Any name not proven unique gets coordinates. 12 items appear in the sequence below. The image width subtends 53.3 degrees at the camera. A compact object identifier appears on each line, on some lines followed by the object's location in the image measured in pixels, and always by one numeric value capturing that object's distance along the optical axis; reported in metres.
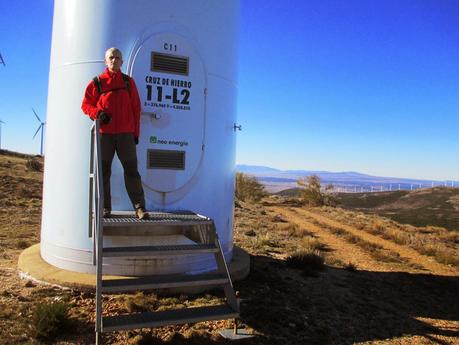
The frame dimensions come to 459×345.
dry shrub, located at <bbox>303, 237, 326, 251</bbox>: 12.57
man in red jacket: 5.62
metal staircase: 4.49
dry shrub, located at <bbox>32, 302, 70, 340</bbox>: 4.99
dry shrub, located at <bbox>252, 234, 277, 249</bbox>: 11.79
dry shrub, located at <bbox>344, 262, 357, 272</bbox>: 9.97
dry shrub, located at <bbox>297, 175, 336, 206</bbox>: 32.60
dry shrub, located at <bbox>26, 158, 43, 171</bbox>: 31.24
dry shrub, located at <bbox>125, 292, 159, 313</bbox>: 5.87
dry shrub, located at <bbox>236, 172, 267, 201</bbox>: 31.97
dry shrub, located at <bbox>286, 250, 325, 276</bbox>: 9.44
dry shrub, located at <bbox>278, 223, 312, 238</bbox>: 15.37
